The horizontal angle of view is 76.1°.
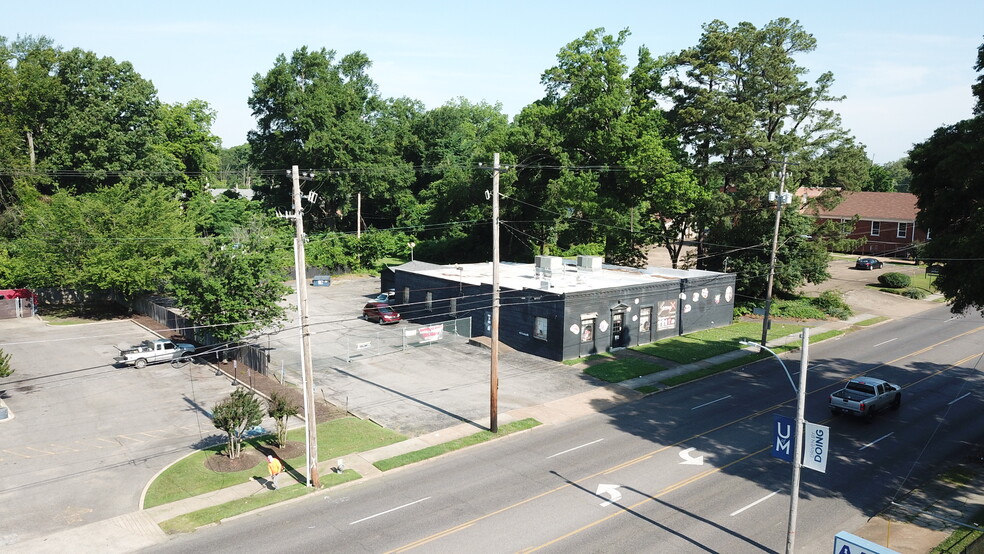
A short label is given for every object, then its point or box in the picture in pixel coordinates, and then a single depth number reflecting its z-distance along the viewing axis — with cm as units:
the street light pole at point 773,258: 3719
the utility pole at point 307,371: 2138
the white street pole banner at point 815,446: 1681
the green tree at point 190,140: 7775
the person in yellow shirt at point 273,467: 2189
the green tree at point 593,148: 5516
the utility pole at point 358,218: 7765
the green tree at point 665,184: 5409
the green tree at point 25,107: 6256
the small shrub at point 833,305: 5122
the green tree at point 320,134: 7238
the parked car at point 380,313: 4744
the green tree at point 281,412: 2520
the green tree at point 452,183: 6569
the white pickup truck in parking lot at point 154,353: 3670
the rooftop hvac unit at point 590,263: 4709
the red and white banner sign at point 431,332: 4116
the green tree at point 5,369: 3015
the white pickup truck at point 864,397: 2803
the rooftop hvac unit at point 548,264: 4522
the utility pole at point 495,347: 2633
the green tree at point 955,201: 2391
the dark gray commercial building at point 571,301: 3900
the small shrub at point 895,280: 6006
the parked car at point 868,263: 6919
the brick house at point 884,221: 7725
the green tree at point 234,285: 3578
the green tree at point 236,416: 2369
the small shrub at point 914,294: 5834
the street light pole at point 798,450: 1630
